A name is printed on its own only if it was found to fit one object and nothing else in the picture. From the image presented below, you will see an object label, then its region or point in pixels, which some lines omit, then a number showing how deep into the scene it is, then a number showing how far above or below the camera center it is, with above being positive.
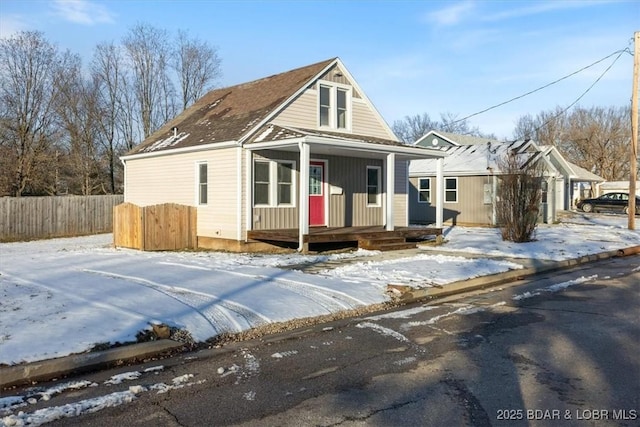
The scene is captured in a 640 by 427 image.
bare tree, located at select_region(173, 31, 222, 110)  46.59 +10.47
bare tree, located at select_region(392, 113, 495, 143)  80.44 +10.25
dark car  43.19 -0.37
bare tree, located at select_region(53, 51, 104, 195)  36.09 +4.35
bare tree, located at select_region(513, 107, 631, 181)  66.81 +7.24
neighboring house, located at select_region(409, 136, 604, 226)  27.23 +0.65
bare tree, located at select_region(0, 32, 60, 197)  31.06 +4.27
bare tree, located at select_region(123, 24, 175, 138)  42.66 +8.59
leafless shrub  18.22 +0.08
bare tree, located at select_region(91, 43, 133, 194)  39.09 +5.60
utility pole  24.25 +3.53
